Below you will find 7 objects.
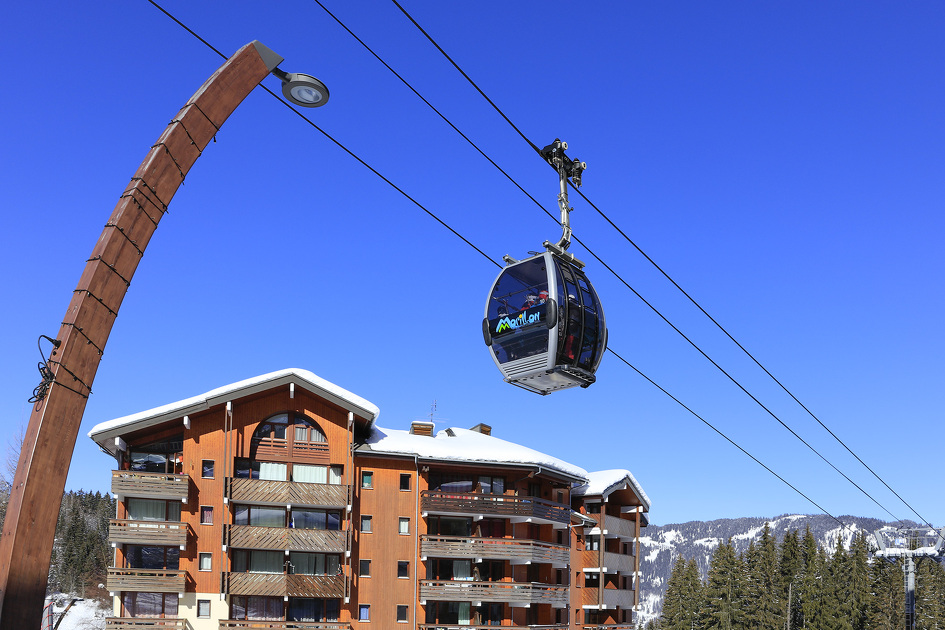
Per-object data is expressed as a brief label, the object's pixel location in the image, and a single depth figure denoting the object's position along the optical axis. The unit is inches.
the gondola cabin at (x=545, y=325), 691.4
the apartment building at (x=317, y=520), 1707.7
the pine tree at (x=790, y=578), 4421.8
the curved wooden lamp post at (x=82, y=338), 375.6
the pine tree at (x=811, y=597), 3833.7
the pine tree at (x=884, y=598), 3956.7
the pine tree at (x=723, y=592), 4126.5
